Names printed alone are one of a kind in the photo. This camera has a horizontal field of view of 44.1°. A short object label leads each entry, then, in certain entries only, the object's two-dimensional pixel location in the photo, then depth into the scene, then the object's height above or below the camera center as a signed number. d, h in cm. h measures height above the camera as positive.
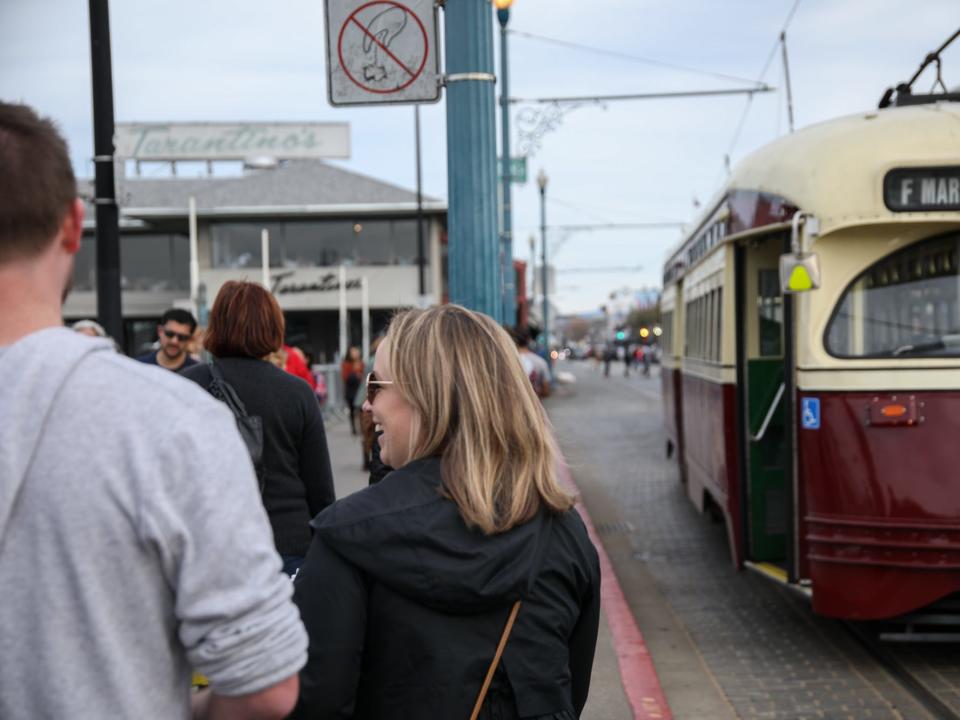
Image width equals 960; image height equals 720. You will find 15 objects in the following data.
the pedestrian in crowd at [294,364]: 958 -20
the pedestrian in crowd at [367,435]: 646 -66
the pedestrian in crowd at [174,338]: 616 +2
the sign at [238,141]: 4616 +784
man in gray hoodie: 147 -23
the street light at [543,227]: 3725 +389
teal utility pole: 567 +87
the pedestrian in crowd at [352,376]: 1966 -63
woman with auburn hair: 420 -25
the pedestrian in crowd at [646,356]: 5966 -123
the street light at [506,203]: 2603 +312
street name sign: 2830 +396
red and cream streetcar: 603 -15
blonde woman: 204 -39
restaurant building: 4075 +331
